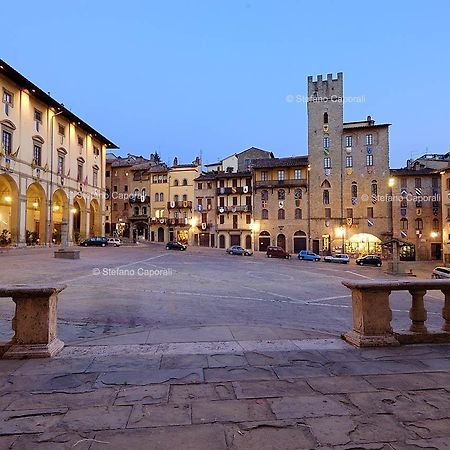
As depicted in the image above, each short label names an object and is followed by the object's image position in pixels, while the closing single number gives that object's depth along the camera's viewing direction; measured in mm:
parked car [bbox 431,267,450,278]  23578
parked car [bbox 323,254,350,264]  44969
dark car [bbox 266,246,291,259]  47281
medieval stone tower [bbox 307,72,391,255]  55938
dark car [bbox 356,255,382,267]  42469
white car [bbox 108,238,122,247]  49200
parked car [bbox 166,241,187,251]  51062
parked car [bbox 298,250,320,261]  46812
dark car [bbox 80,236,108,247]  44844
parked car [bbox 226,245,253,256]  48625
